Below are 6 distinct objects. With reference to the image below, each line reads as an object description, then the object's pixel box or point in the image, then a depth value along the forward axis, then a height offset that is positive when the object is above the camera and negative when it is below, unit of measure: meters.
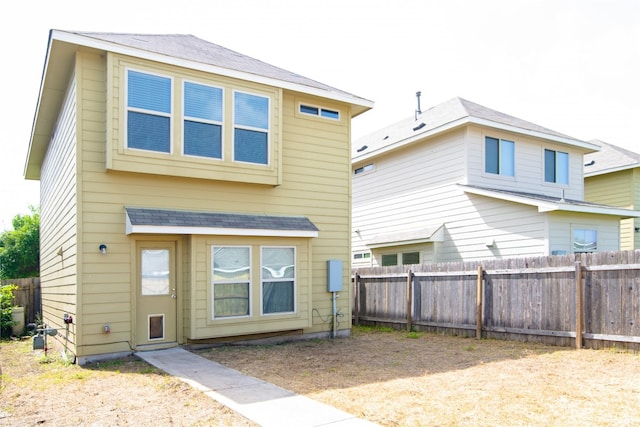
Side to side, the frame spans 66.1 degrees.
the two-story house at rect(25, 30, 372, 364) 8.27 +0.74
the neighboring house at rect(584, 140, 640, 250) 18.06 +1.98
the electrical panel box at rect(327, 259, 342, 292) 10.77 -0.91
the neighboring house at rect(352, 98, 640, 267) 12.81 +1.27
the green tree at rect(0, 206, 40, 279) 22.53 -0.87
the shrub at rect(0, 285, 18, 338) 12.76 -2.11
